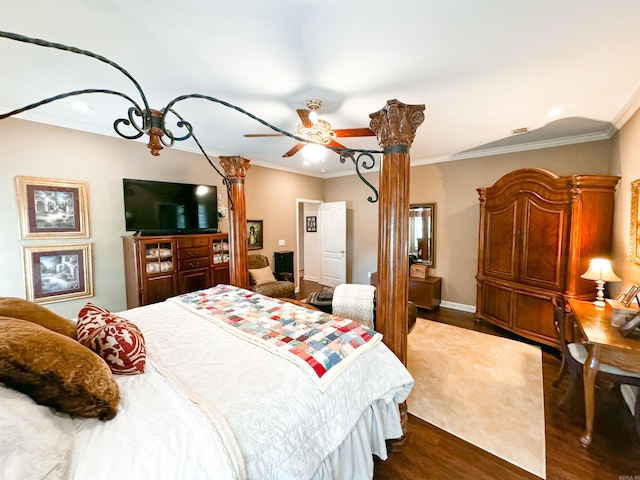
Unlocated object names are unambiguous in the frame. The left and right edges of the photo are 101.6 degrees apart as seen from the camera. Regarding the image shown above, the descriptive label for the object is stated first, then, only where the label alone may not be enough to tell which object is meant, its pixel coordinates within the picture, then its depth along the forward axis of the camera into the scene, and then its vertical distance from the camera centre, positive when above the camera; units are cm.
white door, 587 -37
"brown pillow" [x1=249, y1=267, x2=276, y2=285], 427 -80
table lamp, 246 -48
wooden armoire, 288 -22
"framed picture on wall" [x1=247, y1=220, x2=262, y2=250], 484 -13
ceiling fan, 229 +93
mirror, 480 -14
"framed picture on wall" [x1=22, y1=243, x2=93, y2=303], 282 -49
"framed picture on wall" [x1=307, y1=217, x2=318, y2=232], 704 +7
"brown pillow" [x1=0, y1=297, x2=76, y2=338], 115 -40
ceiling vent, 317 +116
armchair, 414 -90
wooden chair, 178 -106
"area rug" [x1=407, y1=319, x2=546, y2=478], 187 -152
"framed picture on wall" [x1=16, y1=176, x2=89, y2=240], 276 +24
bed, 75 -70
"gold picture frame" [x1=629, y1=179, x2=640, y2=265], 231 -3
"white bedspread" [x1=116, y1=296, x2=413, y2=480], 101 -77
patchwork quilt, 137 -67
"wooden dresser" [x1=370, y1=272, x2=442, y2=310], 445 -114
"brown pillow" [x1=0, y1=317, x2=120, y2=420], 77 -45
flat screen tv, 338 +29
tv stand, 322 -50
